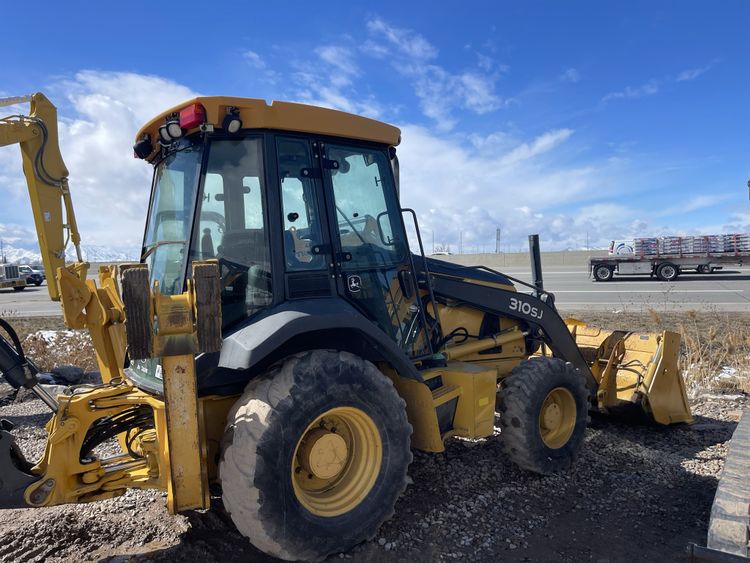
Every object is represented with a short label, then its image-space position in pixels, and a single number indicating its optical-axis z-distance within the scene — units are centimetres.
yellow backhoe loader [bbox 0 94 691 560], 282
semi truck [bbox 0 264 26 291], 2995
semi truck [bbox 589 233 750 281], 2477
